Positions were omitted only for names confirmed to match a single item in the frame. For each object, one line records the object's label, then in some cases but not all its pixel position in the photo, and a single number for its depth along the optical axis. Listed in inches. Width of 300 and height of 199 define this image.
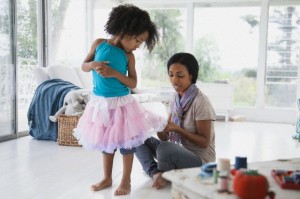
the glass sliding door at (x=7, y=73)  131.1
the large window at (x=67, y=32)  170.2
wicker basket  119.3
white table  31.8
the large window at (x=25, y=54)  145.0
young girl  66.5
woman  68.6
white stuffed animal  120.4
